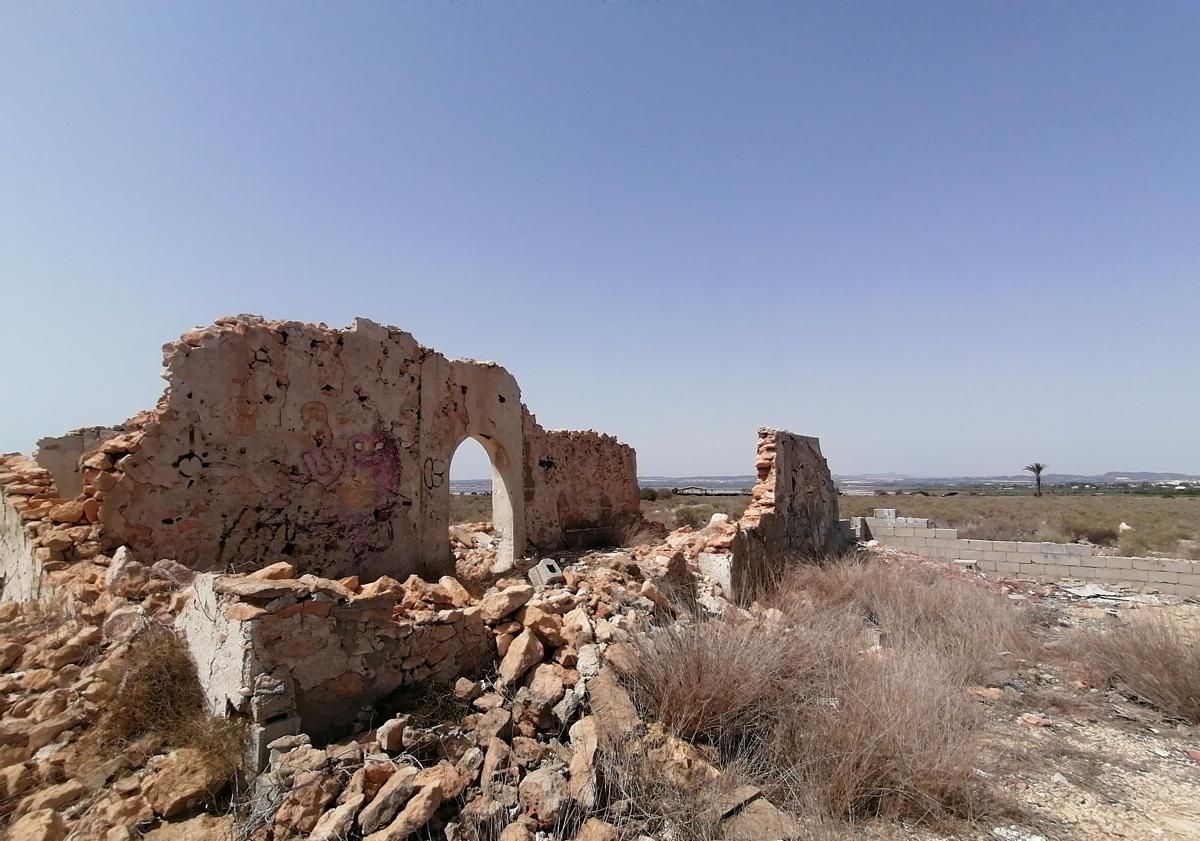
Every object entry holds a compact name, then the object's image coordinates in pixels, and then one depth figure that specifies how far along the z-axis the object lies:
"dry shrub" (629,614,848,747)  3.60
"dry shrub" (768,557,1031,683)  5.76
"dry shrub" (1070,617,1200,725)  4.79
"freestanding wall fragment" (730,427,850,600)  7.70
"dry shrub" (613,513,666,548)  11.66
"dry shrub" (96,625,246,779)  2.94
